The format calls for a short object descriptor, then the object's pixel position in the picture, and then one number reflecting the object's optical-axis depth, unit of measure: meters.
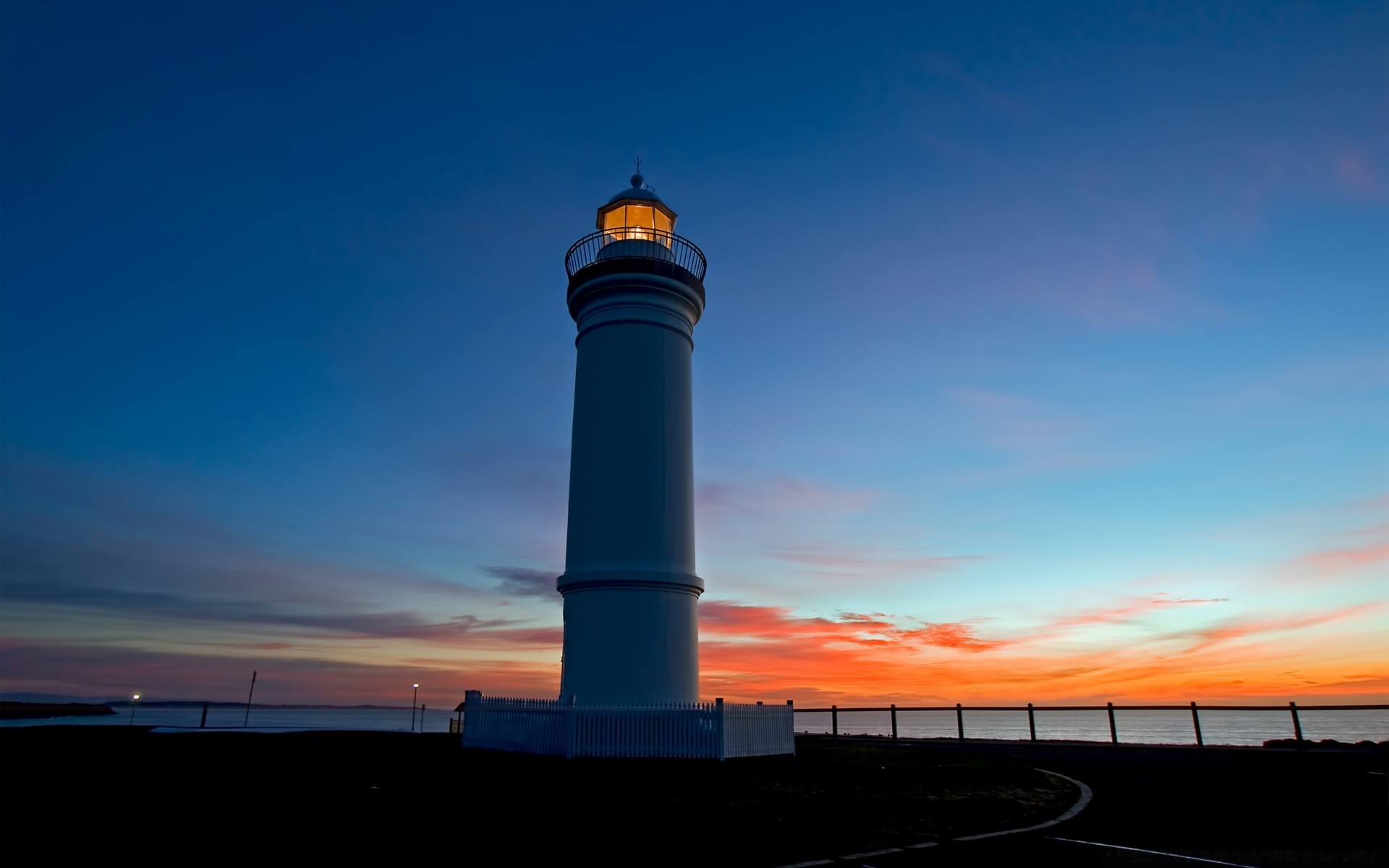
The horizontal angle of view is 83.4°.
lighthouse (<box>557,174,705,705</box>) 17.20
